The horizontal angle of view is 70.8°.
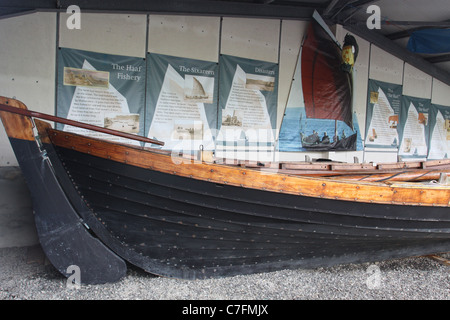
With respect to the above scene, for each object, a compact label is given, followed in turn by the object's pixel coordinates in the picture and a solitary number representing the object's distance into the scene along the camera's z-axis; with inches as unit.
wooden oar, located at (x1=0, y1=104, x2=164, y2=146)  80.7
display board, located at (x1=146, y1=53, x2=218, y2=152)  154.6
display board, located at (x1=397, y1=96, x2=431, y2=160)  253.8
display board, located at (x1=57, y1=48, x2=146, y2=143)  135.9
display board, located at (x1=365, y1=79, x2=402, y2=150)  231.8
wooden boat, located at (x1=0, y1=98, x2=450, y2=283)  85.4
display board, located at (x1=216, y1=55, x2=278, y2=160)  173.3
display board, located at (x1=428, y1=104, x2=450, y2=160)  276.5
